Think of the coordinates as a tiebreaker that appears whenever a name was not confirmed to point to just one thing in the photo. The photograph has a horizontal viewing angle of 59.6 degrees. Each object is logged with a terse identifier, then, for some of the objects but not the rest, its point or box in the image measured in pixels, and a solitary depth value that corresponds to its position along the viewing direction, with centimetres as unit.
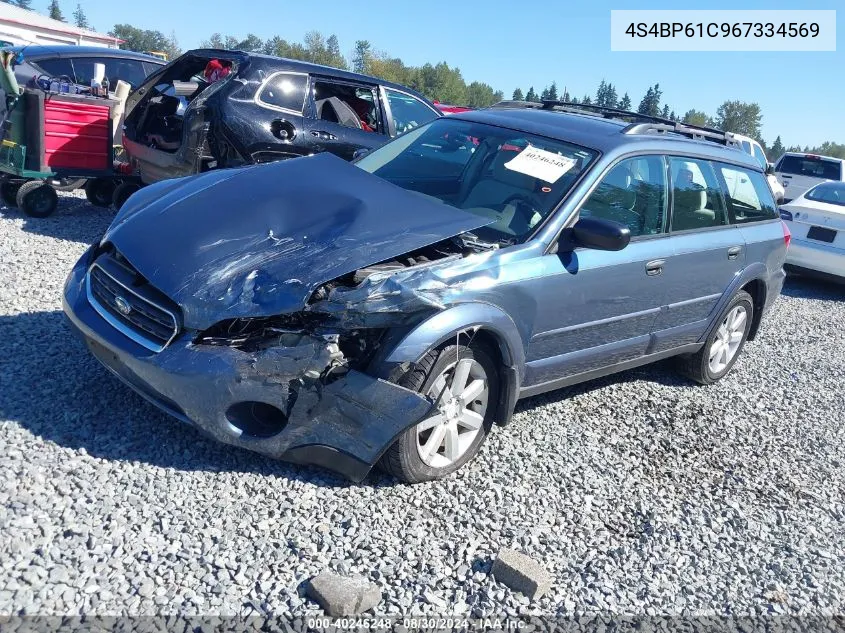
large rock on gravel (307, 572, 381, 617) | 269
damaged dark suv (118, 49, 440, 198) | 684
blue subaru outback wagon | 321
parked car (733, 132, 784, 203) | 1680
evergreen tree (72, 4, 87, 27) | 14101
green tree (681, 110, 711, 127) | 9106
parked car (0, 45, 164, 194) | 980
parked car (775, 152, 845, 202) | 1742
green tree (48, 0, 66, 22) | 12809
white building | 4459
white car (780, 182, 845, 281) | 1016
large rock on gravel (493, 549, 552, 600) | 299
